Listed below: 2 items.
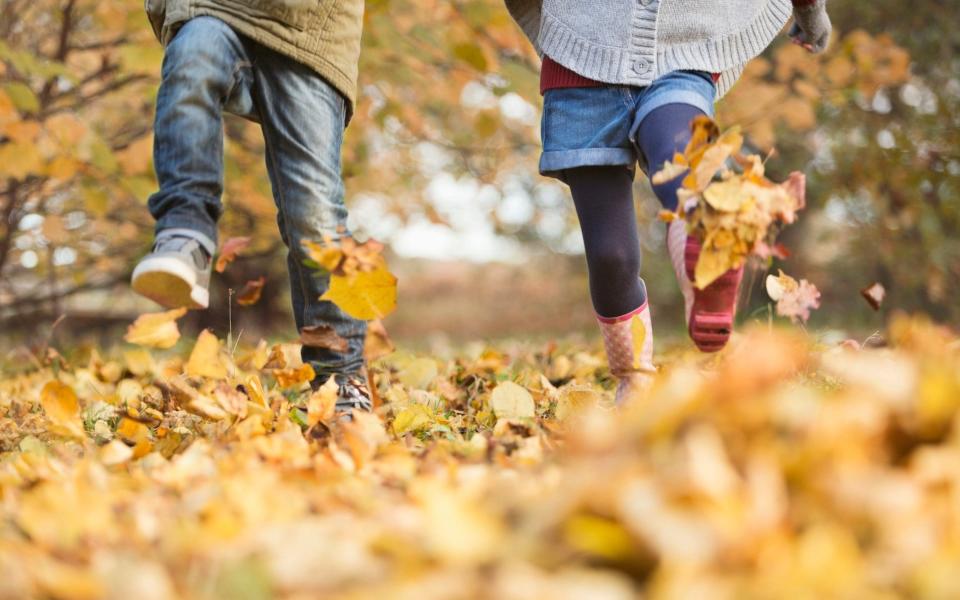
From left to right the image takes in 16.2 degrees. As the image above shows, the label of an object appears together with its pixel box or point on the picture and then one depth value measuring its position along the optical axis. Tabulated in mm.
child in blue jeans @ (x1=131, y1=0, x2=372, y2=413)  5737
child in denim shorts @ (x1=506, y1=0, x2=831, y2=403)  5844
